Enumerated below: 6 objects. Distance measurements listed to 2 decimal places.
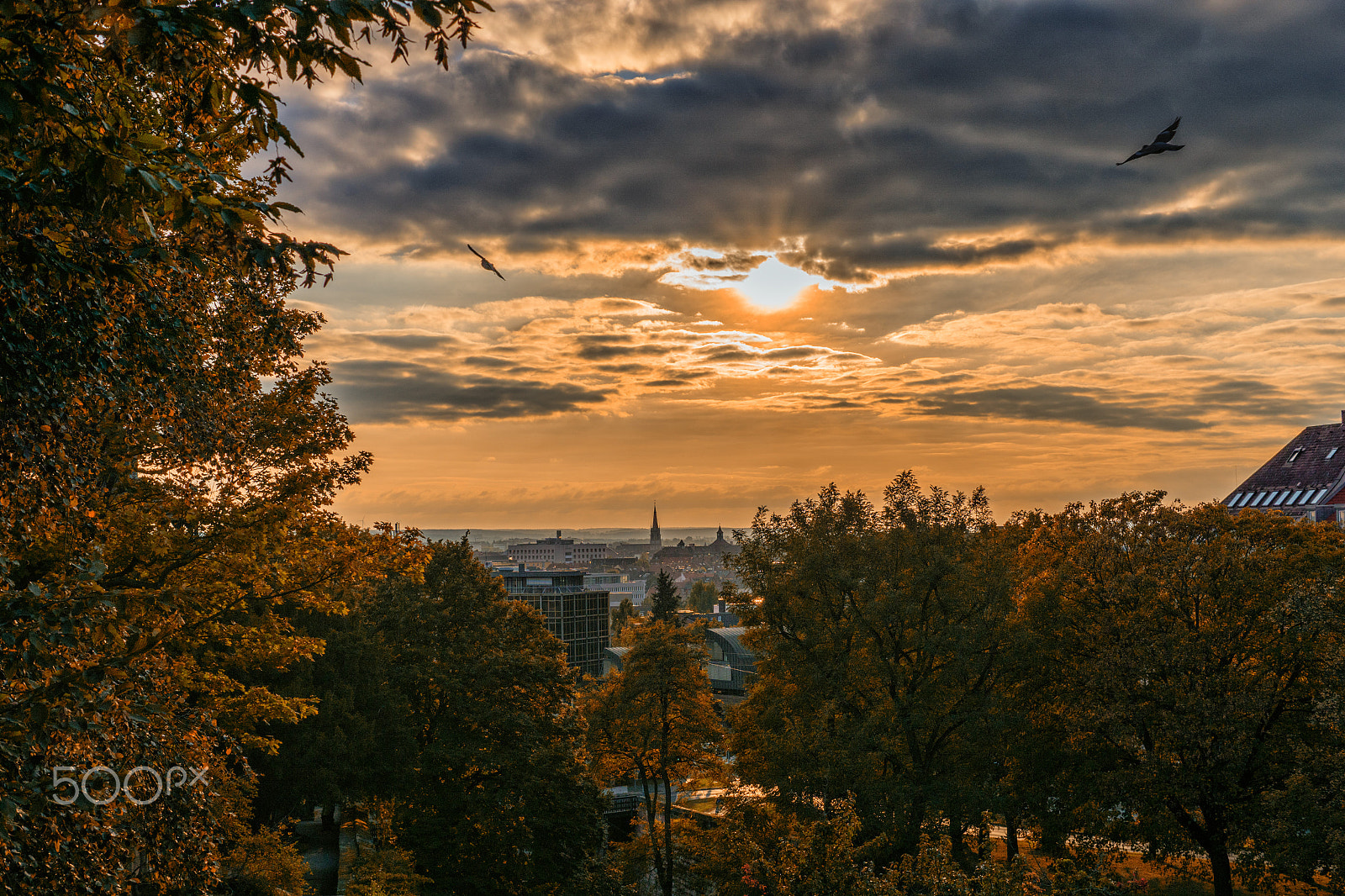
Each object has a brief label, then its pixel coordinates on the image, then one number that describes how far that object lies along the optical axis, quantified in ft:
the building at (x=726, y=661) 266.77
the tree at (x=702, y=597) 547.49
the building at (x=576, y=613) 287.69
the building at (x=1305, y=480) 274.16
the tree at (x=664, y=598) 303.89
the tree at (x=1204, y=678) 77.82
